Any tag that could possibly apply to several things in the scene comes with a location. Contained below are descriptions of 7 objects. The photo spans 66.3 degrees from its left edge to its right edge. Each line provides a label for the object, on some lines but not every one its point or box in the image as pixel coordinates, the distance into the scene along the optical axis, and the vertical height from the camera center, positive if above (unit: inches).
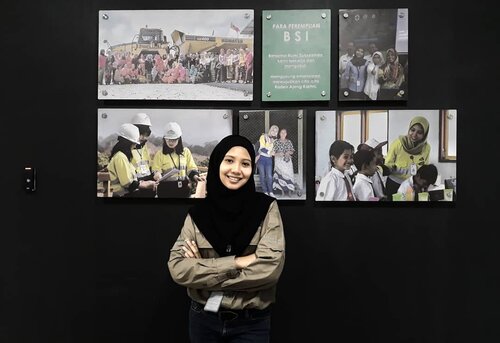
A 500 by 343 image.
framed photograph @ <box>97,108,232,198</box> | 64.1 +3.2
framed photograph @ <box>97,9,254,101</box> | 64.2 +19.0
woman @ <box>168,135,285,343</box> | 48.1 -11.1
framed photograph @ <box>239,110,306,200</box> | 63.5 +3.3
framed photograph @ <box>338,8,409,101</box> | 63.1 +19.1
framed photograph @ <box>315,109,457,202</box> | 62.9 +2.4
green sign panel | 63.6 +19.3
